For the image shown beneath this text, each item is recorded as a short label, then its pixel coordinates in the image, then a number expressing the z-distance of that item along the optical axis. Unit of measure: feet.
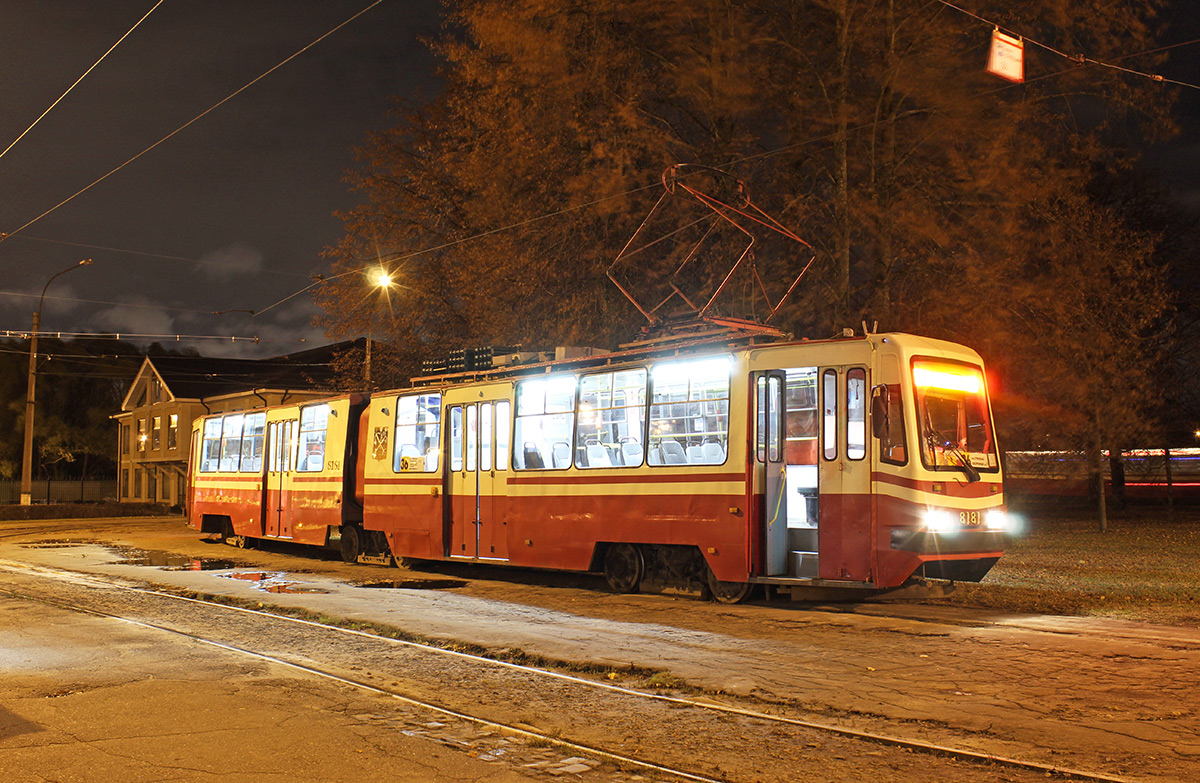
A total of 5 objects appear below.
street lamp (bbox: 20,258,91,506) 141.38
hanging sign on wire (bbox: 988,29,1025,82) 47.73
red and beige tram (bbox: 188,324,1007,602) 39.52
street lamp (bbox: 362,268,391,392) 99.54
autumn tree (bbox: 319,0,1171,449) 67.97
